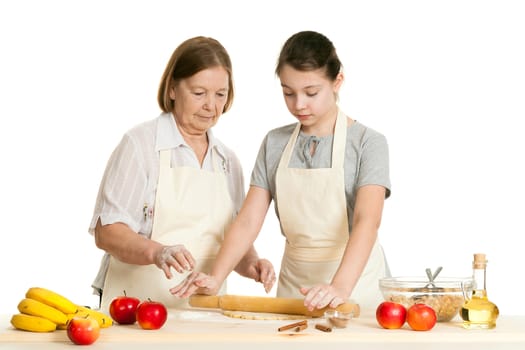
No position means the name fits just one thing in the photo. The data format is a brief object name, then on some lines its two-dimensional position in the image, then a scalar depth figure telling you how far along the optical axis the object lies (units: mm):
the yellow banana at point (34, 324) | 2314
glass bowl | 2496
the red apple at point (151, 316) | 2350
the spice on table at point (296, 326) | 2326
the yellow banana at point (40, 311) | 2324
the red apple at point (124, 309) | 2457
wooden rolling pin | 2600
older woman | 3143
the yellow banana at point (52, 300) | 2359
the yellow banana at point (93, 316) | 2336
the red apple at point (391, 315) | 2381
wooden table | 2217
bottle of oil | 2402
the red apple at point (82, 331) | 2182
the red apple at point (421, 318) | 2346
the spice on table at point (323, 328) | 2327
